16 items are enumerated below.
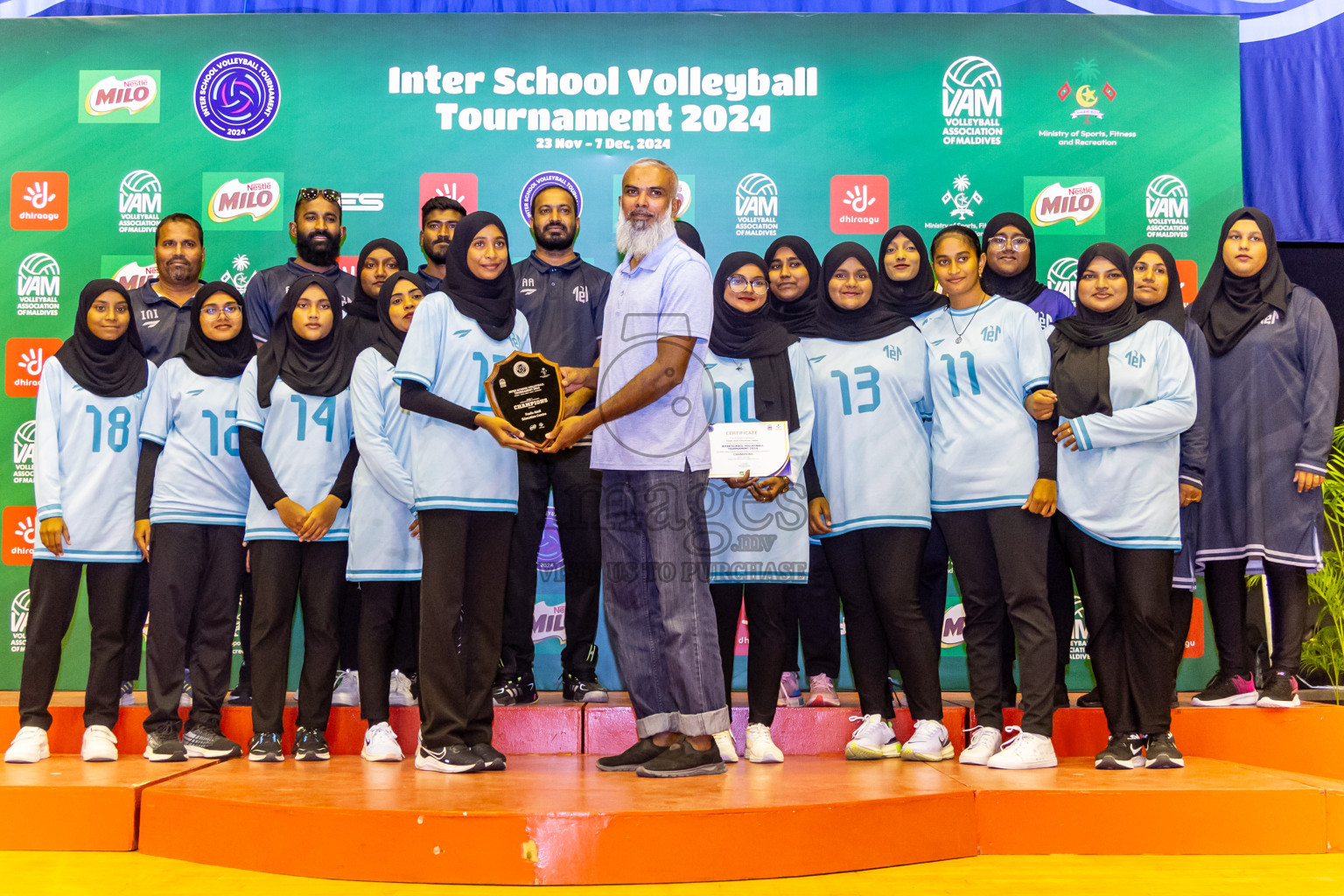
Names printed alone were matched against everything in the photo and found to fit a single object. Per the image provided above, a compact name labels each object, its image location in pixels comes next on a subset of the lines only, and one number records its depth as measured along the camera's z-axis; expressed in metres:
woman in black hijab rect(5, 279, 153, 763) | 3.83
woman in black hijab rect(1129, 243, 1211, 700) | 4.13
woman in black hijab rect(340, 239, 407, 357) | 4.22
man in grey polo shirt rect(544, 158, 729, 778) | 3.11
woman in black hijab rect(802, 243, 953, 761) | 3.69
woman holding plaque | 3.31
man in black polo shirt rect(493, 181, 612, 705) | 4.23
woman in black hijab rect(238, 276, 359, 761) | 3.75
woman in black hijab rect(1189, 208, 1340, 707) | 4.14
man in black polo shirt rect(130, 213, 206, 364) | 4.60
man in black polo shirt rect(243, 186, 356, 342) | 4.69
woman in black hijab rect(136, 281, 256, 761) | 3.79
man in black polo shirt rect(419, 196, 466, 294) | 4.67
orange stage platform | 2.68
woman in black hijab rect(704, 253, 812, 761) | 3.64
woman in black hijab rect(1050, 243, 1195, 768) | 3.55
